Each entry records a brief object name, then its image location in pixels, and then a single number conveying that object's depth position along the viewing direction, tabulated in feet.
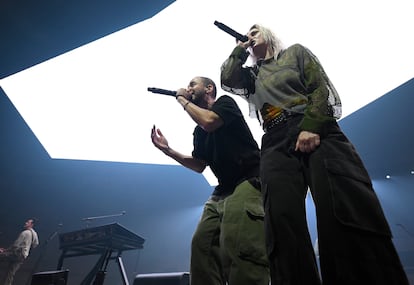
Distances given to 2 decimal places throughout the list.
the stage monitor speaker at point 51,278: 7.99
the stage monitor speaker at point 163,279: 8.33
